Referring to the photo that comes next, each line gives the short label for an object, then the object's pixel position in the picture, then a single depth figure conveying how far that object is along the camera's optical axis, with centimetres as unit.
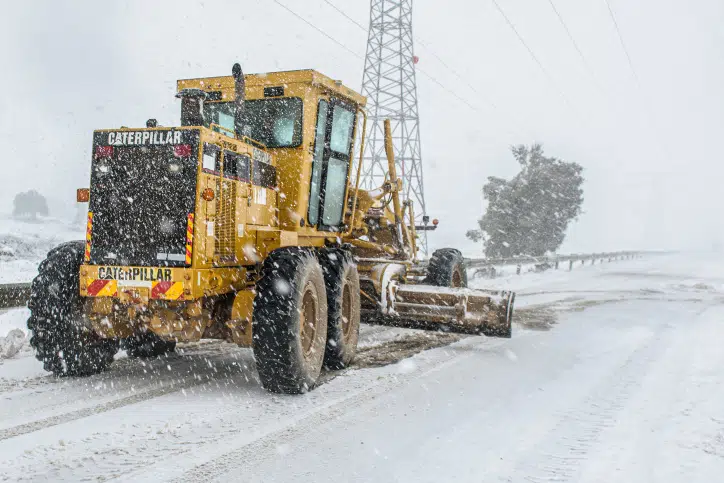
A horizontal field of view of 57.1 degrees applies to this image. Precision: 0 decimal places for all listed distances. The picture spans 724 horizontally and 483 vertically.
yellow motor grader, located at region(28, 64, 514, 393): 555
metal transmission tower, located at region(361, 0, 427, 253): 2395
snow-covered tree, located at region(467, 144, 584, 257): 3209
